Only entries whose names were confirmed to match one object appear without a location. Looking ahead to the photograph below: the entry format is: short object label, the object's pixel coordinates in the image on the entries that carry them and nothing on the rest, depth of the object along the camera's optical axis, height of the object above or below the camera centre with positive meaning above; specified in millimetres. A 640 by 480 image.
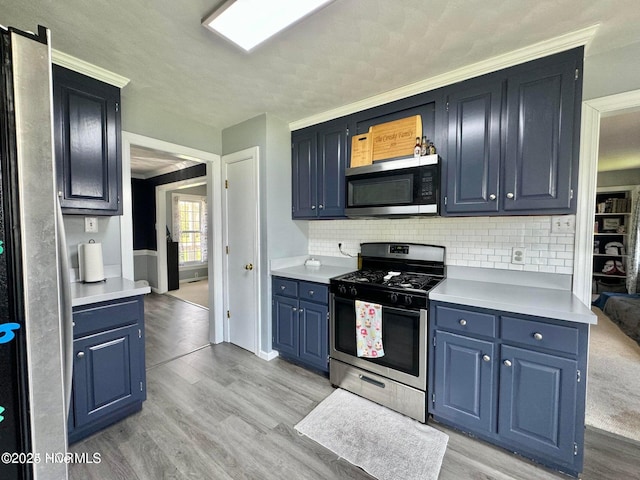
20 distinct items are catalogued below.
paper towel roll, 1977 -235
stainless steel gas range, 1877 -746
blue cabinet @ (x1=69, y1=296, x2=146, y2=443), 1660 -894
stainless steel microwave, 1988 +337
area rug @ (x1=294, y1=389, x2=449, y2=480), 1526 -1333
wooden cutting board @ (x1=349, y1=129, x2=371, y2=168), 2350 +709
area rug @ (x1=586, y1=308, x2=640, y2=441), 1862 -1298
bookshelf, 5055 -181
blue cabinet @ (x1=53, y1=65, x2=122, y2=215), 1770 +596
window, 6281 +57
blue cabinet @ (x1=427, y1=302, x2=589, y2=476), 1432 -875
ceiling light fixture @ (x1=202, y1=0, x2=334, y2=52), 1321 +1109
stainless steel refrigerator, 682 -104
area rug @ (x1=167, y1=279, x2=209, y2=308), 4916 -1293
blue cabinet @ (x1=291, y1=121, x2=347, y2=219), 2557 +594
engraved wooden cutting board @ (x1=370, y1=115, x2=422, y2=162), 2125 +759
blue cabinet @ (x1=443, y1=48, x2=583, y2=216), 1621 +595
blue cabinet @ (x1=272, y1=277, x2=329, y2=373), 2385 -860
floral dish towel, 2012 -754
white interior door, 2797 -185
